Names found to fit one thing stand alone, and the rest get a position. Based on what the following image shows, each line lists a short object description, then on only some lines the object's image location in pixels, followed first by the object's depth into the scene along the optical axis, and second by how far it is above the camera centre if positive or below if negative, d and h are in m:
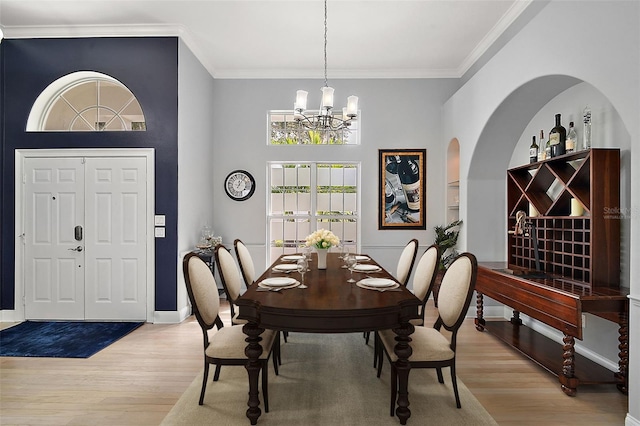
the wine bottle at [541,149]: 3.49 +0.64
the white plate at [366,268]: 3.11 -0.48
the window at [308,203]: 5.62 +0.13
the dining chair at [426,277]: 2.92 -0.53
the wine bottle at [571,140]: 3.12 +0.62
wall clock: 5.53 +0.40
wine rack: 2.68 -0.04
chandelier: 3.22 +0.92
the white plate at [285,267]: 3.06 -0.48
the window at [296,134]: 5.52 +1.17
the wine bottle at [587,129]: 2.98 +0.68
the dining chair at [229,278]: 2.90 -0.54
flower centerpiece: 3.01 -0.24
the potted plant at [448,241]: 4.86 -0.39
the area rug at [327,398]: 2.24 -1.27
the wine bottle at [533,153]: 3.60 +0.59
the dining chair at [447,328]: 2.25 -0.75
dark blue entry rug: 3.35 -1.29
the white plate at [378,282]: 2.45 -0.48
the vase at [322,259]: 3.12 -0.41
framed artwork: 5.48 +0.36
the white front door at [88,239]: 4.26 -0.33
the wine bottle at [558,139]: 3.21 +0.65
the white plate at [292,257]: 3.69 -0.47
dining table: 1.93 -0.54
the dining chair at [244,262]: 3.40 -0.48
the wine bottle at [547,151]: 3.32 +0.57
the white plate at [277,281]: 2.43 -0.48
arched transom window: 4.38 +1.26
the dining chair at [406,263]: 3.44 -0.49
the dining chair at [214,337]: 2.28 -0.83
